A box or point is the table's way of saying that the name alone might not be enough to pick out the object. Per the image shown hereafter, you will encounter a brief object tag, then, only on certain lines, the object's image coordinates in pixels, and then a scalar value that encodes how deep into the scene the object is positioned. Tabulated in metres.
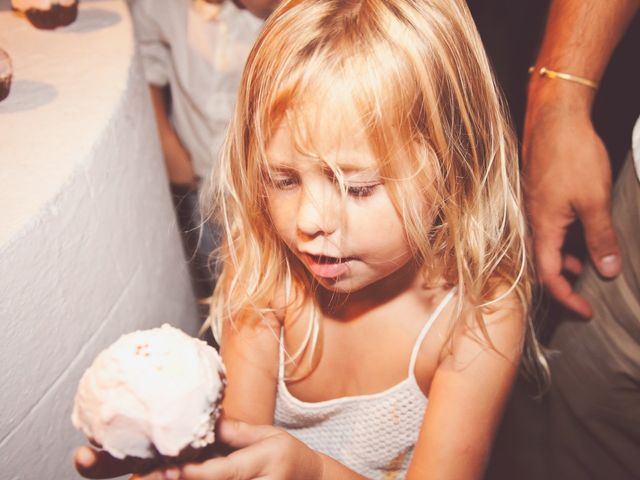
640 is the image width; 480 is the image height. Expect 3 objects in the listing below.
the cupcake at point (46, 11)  1.23
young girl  0.77
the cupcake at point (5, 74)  0.98
